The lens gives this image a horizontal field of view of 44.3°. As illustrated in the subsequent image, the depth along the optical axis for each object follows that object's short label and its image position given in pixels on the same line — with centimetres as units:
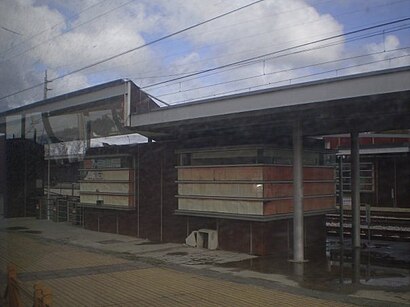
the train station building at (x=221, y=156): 981
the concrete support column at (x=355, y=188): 1273
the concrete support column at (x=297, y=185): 1116
